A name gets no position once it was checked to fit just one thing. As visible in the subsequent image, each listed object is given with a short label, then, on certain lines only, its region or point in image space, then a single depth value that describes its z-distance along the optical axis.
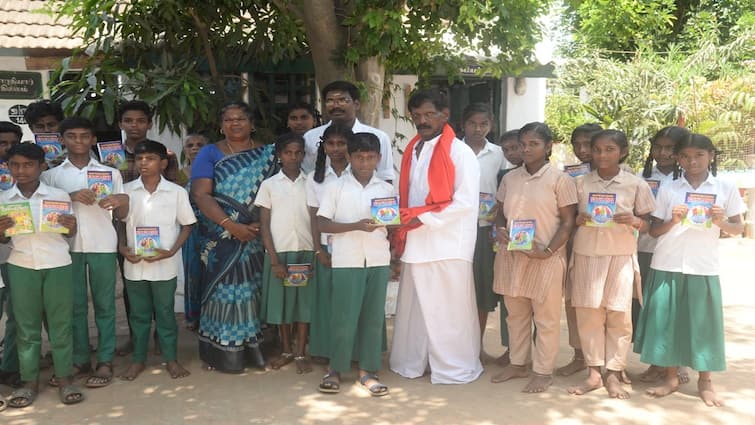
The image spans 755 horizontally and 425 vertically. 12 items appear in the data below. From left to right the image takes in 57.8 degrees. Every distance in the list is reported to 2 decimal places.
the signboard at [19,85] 8.45
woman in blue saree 4.44
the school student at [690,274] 3.98
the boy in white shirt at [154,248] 4.34
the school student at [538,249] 4.13
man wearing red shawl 4.24
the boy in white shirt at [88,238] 4.20
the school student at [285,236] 4.42
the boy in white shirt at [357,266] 4.20
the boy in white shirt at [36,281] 3.91
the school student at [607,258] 4.01
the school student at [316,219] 4.31
